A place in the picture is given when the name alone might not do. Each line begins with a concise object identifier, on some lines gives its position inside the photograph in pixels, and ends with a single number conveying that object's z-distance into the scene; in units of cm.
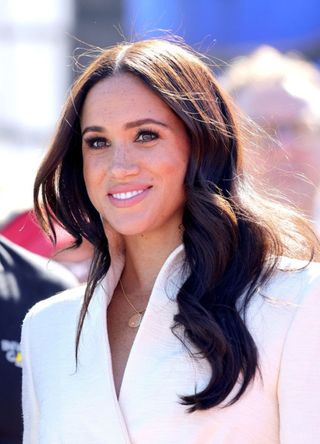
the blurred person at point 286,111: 841
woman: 569
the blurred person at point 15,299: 704
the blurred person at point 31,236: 846
